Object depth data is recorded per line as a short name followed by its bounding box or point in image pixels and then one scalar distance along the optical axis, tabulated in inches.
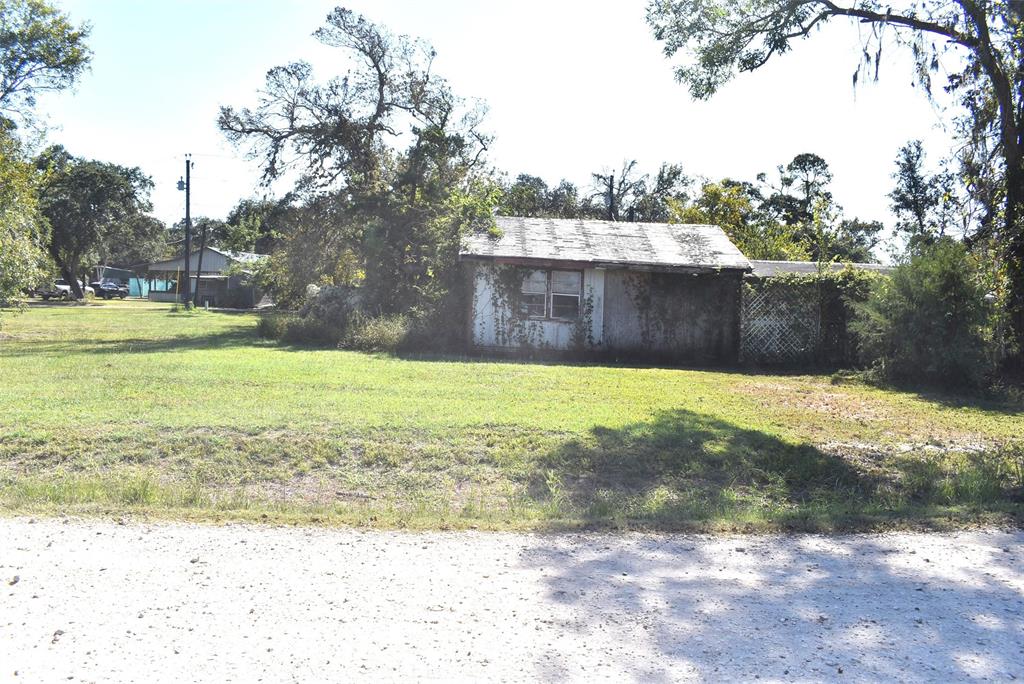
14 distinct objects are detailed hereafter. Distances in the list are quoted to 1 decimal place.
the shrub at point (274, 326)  922.1
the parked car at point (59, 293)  2529.5
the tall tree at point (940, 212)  590.6
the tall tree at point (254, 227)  1204.3
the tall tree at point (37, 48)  940.6
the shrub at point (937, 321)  573.6
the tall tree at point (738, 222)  1425.9
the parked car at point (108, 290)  2878.9
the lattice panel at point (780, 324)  768.3
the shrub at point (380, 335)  768.3
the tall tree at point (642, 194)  2333.9
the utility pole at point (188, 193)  2005.4
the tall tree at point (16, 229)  811.4
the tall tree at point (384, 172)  889.5
